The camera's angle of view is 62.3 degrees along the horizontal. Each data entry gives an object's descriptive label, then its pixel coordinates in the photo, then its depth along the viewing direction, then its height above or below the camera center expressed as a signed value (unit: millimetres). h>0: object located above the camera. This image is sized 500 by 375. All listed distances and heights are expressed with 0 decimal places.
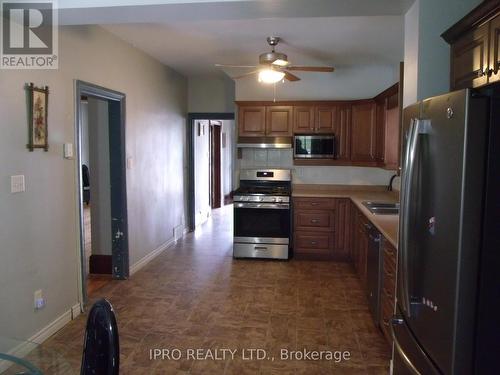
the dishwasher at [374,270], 3094 -910
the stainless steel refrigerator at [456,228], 1389 -259
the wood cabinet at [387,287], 2670 -891
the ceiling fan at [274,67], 3992 +853
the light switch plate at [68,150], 3264 +19
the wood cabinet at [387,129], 4285 +290
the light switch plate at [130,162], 4418 -94
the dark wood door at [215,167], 9195 -292
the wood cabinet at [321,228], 5105 -917
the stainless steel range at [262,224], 5176 -891
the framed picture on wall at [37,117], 2838 +252
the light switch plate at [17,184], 2681 -205
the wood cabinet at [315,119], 5430 +463
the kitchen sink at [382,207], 3919 -538
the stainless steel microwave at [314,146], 5383 +107
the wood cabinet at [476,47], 1624 +474
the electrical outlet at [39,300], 2955 -1058
